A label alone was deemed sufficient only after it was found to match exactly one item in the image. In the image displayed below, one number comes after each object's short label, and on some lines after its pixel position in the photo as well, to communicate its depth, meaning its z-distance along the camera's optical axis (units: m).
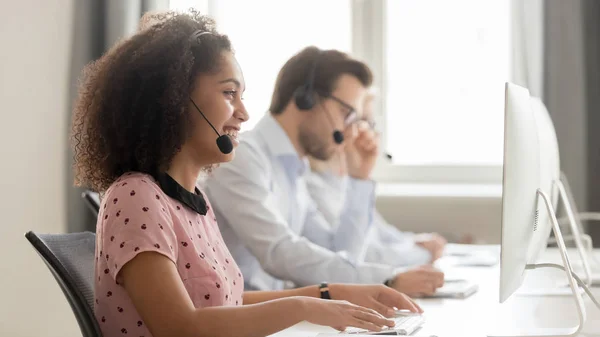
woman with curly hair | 2.27
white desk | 2.63
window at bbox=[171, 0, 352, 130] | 5.79
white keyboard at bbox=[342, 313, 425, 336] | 2.48
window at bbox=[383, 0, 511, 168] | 5.79
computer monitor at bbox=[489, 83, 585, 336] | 2.35
